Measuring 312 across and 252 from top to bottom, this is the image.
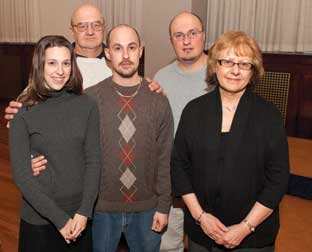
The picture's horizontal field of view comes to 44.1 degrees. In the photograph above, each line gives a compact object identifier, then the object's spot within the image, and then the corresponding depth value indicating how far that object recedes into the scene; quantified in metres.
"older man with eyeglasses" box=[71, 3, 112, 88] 2.16
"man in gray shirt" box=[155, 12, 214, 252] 2.02
